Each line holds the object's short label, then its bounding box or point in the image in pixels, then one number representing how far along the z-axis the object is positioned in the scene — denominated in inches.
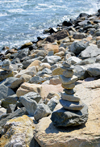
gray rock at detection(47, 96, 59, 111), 165.7
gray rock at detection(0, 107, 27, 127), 160.4
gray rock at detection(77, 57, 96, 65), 256.6
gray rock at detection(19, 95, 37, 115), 167.7
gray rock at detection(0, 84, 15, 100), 242.0
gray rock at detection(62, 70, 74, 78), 120.7
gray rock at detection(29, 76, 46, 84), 254.8
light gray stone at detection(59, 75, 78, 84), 121.7
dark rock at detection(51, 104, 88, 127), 115.5
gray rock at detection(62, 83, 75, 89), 124.0
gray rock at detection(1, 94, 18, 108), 217.5
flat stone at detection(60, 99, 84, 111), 121.0
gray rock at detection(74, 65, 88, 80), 222.9
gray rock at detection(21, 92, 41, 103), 181.5
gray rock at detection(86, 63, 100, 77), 213.5
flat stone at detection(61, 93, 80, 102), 123.6
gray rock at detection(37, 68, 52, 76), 287.2
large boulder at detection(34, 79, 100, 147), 107.8
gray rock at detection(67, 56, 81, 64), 275.3
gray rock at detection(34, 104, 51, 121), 147.6
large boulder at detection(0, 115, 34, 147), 122.8
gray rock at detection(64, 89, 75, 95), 126.1
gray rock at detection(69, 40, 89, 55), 348.2
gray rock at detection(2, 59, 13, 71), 271.1
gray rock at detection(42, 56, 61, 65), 343.9
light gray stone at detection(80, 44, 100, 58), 296.0
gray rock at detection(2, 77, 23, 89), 251.3
